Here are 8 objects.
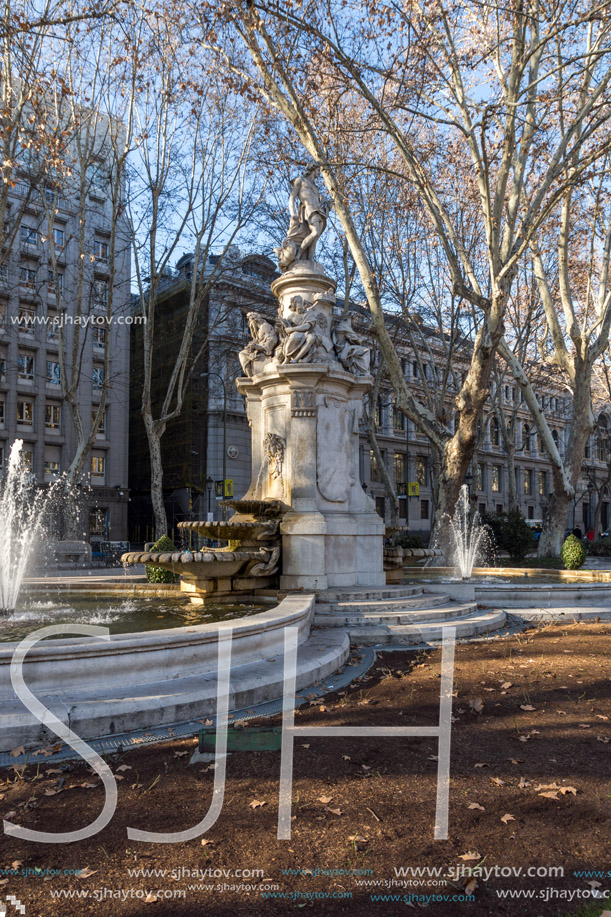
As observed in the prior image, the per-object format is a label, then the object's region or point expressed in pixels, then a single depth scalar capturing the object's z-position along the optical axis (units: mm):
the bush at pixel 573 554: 14797
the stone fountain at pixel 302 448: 9297
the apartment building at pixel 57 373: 33188
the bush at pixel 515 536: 22391
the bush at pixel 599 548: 31750
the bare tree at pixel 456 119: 12133
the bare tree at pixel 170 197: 17703
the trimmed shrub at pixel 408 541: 23408
